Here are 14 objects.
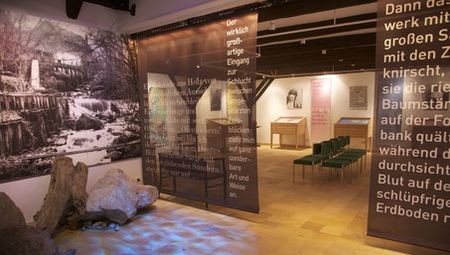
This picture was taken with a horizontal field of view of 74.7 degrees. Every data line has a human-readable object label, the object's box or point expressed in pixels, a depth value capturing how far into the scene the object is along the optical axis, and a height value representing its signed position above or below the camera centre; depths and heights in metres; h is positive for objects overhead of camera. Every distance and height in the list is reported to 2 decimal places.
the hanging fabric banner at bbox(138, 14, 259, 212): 3.66 -0.10
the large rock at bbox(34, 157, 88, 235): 3.45 -1.13
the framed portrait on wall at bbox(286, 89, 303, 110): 11.02 +0.16
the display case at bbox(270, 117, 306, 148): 10.54 -0.85
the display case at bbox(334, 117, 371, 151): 9.47 -0.83
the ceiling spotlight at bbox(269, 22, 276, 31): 4.81 +1.27
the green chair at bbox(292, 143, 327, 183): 5.86 -1.13
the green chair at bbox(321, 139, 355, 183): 5.61 -1.15
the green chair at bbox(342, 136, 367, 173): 6.70 -1.15
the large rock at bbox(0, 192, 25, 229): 2.99 -1.12
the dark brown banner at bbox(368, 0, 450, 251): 2.53 -0.20
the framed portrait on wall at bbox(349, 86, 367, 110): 9.85 +0.16
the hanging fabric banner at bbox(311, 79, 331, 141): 10.49 -0.22
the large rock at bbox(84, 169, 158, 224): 3.65 -1.21
